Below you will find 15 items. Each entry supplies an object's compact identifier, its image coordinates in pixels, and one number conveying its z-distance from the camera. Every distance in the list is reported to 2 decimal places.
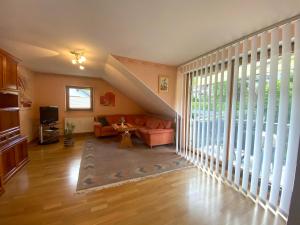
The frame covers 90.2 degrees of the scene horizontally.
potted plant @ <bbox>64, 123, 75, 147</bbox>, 4.59
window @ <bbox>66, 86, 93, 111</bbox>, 5.89
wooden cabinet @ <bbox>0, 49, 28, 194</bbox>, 2.55
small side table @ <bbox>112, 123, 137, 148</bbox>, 4.62
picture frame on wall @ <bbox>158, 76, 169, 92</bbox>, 3.84
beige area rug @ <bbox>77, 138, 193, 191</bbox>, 2.66
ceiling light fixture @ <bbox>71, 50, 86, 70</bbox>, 3.06
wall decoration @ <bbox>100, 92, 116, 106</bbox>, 6.38
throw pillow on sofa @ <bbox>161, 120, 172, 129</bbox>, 4.84
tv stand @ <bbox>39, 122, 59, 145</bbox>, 4.68
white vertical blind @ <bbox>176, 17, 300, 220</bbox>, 1.78
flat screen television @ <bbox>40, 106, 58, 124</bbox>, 4.80
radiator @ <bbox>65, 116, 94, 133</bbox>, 5.86
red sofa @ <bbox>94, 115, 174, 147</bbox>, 4.59
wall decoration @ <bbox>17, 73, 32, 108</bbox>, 4.24
